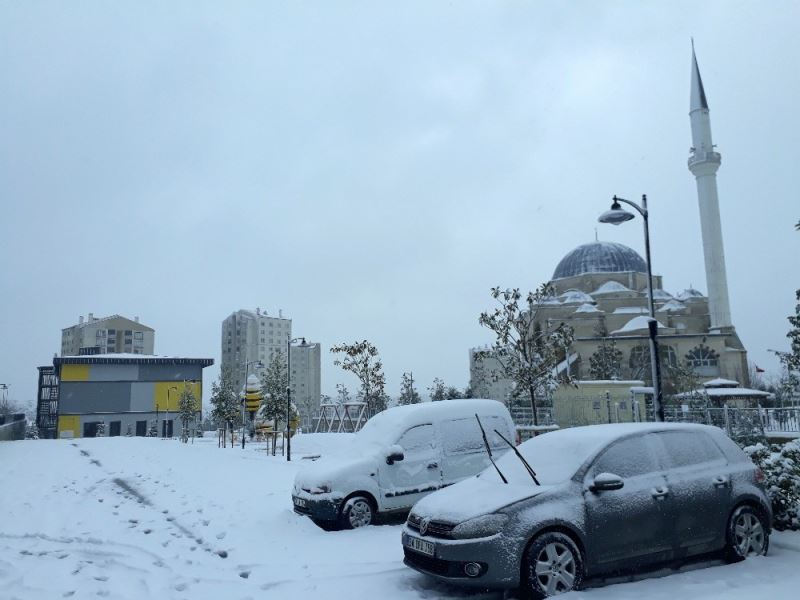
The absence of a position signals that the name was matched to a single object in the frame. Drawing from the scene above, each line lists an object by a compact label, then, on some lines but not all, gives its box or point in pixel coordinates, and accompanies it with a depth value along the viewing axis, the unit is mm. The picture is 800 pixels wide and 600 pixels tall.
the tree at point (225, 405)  39188
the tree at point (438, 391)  59250
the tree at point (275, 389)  31250
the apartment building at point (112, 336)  111750
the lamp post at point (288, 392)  21370
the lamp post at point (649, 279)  11164
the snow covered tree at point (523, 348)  19016
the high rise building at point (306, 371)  140412
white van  8977
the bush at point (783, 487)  7000
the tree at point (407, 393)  54250
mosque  58875
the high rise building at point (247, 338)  131625
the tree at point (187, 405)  49844
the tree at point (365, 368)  31406
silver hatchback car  5258
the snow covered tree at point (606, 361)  55500
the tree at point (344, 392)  61562
